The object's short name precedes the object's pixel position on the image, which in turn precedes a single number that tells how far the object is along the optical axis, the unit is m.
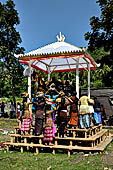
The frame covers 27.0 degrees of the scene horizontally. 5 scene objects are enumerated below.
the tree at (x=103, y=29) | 18.73
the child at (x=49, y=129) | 7.33
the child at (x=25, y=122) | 8.01
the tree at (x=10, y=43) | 20.00
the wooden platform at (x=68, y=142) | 7.17
